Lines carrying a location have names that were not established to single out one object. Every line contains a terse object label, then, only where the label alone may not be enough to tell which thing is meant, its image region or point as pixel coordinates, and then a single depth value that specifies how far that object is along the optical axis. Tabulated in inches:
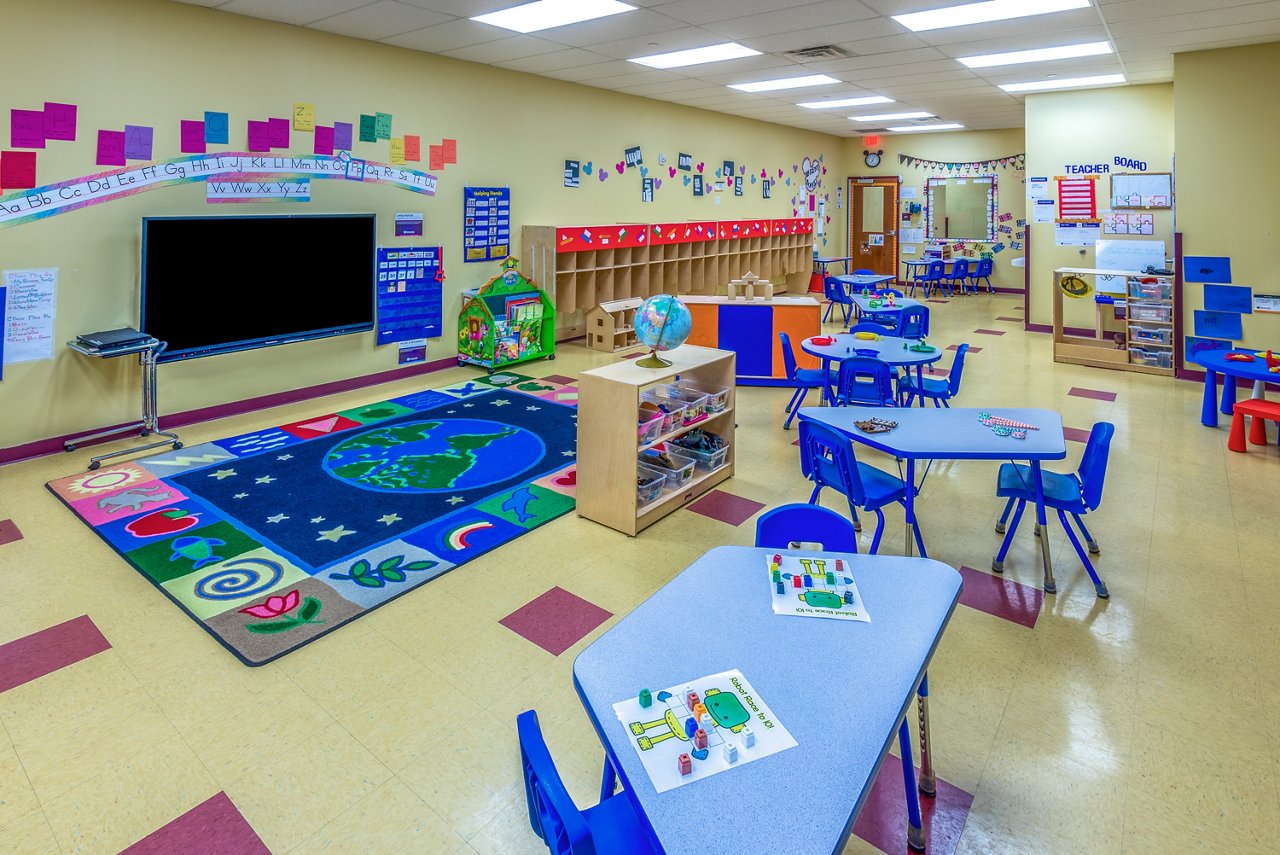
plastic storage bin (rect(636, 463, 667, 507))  157.2
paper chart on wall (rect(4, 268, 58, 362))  184.5
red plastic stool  194.4
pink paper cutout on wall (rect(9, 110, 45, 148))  178.7
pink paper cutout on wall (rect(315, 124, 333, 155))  236.7
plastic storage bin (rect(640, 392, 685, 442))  162.9
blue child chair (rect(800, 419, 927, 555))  125.8
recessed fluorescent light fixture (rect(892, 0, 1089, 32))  206.3
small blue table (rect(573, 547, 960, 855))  47.6
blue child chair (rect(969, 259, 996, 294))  533.6
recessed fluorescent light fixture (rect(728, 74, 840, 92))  317.4
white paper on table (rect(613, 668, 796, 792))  51.9
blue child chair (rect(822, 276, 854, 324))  378.3
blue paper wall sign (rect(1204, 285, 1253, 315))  238.5
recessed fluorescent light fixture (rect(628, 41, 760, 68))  259.4
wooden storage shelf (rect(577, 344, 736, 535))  148.2
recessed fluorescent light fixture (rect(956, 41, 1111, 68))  259.1
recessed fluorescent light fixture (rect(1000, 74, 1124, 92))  317.1
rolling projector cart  187.0
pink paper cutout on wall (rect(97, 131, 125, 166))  192.5
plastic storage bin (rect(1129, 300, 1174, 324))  285.3
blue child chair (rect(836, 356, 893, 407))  192.4
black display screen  202.1
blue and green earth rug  127.1
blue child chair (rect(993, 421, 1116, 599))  125.1
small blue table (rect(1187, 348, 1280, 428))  193.9
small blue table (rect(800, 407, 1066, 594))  124.4
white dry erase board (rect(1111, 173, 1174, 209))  326.0
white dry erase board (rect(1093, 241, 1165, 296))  319.3
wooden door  584.4
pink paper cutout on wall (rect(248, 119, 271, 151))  220.4
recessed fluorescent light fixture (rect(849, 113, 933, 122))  441.7
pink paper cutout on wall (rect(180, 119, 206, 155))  206.7
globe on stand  153.6
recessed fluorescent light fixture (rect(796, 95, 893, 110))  376.5
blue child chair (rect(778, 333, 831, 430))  224.1
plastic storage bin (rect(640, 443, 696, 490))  167.0
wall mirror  543.8
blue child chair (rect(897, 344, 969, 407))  207.9
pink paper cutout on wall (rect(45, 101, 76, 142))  183.6
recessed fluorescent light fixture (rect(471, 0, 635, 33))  203.3
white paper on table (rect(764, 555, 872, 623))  71.1
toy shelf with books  289.4
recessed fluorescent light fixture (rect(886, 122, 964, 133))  498.9
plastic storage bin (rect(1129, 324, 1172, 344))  285.3
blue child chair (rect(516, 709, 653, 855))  45.6
